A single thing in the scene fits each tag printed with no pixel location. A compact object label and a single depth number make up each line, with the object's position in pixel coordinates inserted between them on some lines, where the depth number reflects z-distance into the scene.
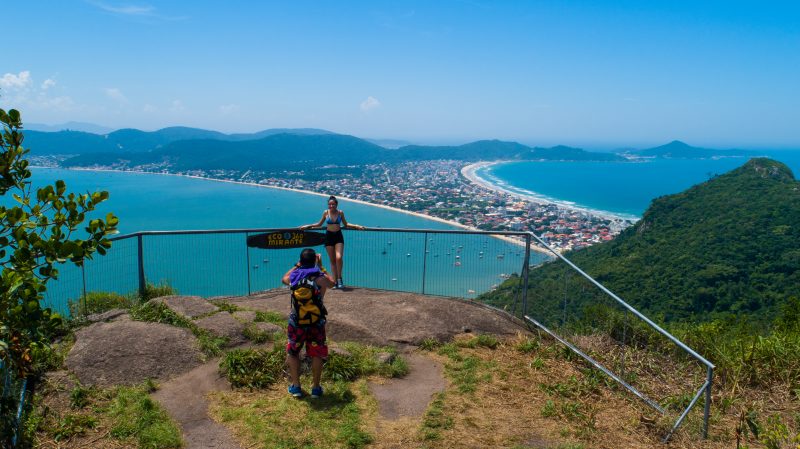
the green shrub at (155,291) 8.35
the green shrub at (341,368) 5.87
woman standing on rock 8.53
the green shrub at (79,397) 5.00
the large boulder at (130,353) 5.62
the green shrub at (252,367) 5.69
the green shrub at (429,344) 6.97
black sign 8.88
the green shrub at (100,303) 7.49
